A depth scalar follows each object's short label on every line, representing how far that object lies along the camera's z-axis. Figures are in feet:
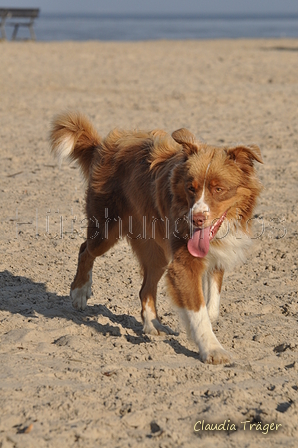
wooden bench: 197.16
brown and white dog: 30.55
